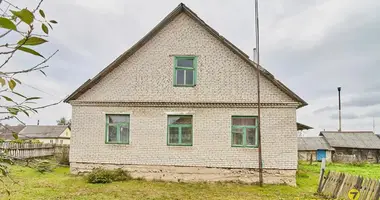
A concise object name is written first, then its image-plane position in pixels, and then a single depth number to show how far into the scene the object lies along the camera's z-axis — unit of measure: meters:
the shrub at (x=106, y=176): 12.19
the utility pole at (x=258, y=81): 12.37
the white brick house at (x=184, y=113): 12.68
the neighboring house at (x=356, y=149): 35.22
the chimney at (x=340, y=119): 40.69
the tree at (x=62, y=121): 78.39
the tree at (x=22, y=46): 0.90
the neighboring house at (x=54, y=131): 52.78
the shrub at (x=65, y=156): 16.33
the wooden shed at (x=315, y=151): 34.78
